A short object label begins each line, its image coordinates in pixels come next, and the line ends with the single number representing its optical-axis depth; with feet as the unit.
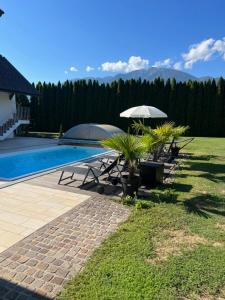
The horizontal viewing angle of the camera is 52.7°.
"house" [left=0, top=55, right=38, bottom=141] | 53.07
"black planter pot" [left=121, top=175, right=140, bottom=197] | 17.58
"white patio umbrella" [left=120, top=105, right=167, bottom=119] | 31.63
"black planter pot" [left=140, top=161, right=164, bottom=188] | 20.72
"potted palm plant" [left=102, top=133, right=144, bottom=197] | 17.59
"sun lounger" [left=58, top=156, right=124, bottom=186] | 20.01
